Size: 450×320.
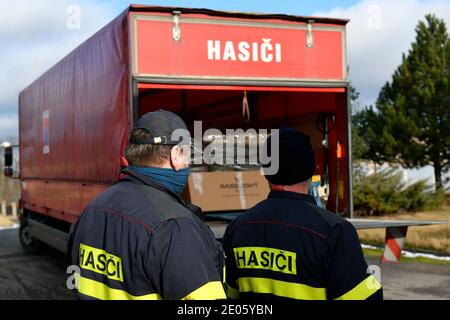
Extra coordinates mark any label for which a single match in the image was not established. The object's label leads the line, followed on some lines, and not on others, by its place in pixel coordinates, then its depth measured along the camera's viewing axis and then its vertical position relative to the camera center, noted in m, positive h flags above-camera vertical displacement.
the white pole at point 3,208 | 21.36 -1.56
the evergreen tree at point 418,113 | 22.91 +1.79
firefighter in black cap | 2.00 -0.26
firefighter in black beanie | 2.32 -0.35
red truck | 5.98 +0.89
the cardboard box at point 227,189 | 6.92 -0.34
